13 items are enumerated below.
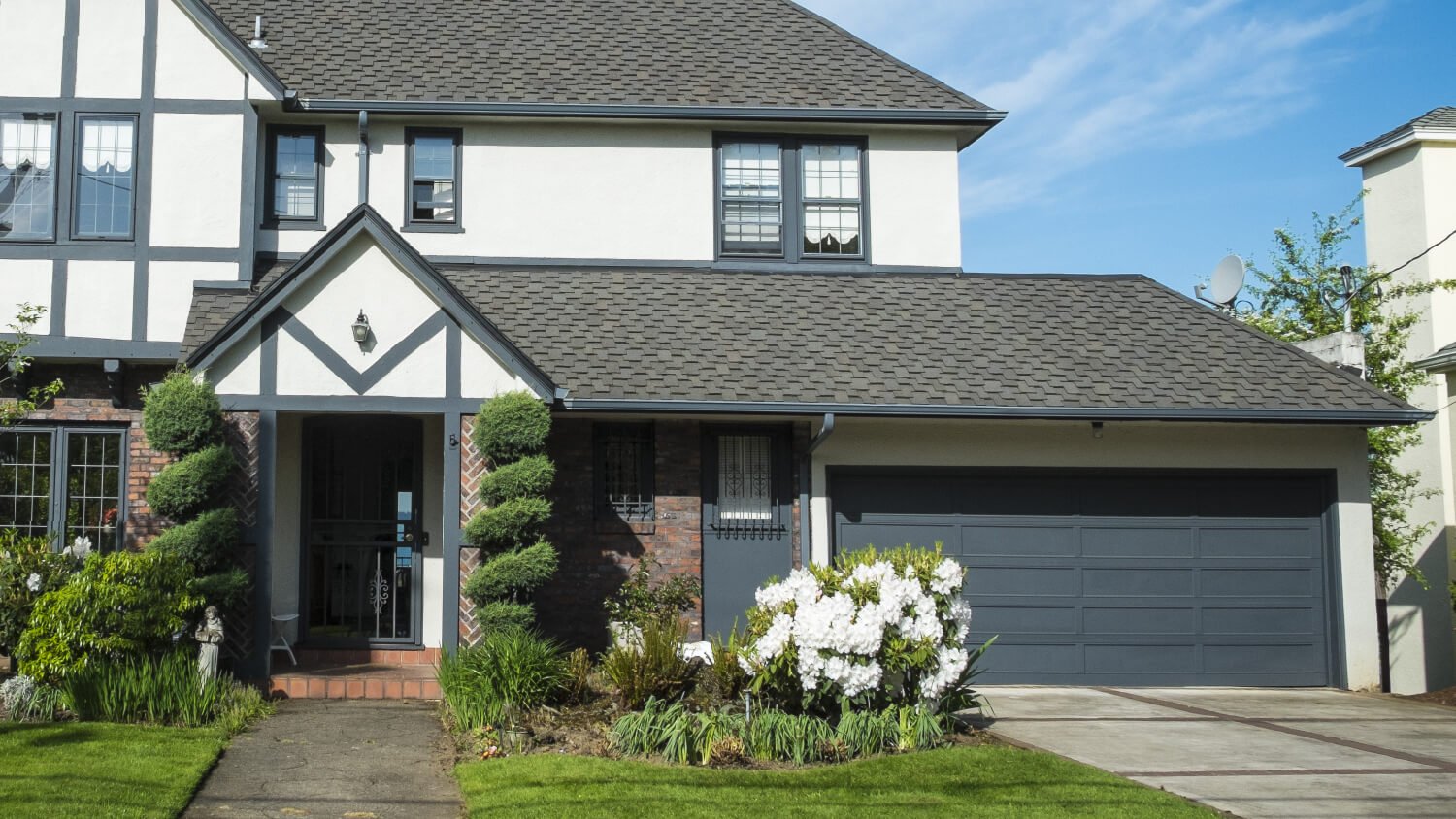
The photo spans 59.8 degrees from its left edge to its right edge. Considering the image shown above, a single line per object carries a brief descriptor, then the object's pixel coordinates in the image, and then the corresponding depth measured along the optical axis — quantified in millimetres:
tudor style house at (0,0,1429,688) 13086
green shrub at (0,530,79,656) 10938
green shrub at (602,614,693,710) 10102
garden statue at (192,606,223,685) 10930
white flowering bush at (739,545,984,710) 9547
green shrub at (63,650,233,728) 9984
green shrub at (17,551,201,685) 10156
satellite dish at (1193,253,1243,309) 16266
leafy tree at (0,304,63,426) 11820
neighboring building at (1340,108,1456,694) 17375
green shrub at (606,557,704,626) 13125
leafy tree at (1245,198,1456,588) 16859
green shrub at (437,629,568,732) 10070
